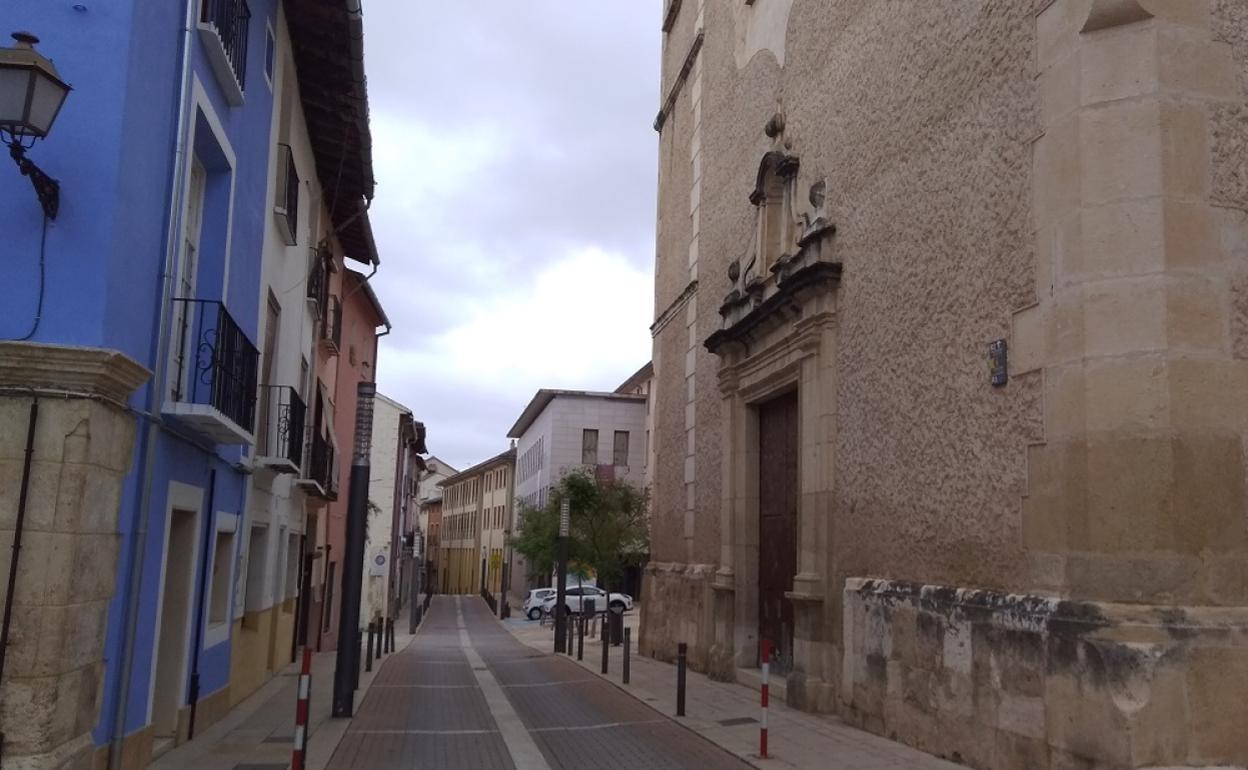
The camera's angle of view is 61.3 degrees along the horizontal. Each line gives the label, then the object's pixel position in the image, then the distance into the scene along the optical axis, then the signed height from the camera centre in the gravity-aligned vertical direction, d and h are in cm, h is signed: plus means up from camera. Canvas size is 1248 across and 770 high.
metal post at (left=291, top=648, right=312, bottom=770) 680 -118
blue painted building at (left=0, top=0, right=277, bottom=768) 593 +163
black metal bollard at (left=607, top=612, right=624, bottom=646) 2048 -145
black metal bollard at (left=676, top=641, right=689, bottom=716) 1091 -128
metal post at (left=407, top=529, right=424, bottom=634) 3403 -183
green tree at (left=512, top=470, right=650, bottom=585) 3628 +77
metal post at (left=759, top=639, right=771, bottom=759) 855 -139
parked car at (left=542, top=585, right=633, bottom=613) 3691 -174
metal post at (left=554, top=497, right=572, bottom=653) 2098 -93
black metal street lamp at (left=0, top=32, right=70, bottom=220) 518 +215
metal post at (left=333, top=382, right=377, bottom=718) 1076 -19
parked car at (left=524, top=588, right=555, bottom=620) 3997 -210
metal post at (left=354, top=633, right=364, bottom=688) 1088 -130
